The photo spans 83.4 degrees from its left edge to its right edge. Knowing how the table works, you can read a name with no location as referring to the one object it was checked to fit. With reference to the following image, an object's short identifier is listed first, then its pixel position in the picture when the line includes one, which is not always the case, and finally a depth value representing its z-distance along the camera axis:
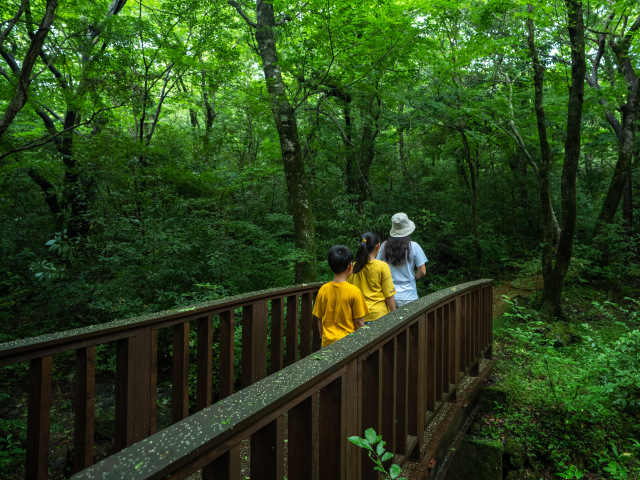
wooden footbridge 1.13
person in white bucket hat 4.00
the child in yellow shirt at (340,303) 3.00
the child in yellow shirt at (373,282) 3.42
